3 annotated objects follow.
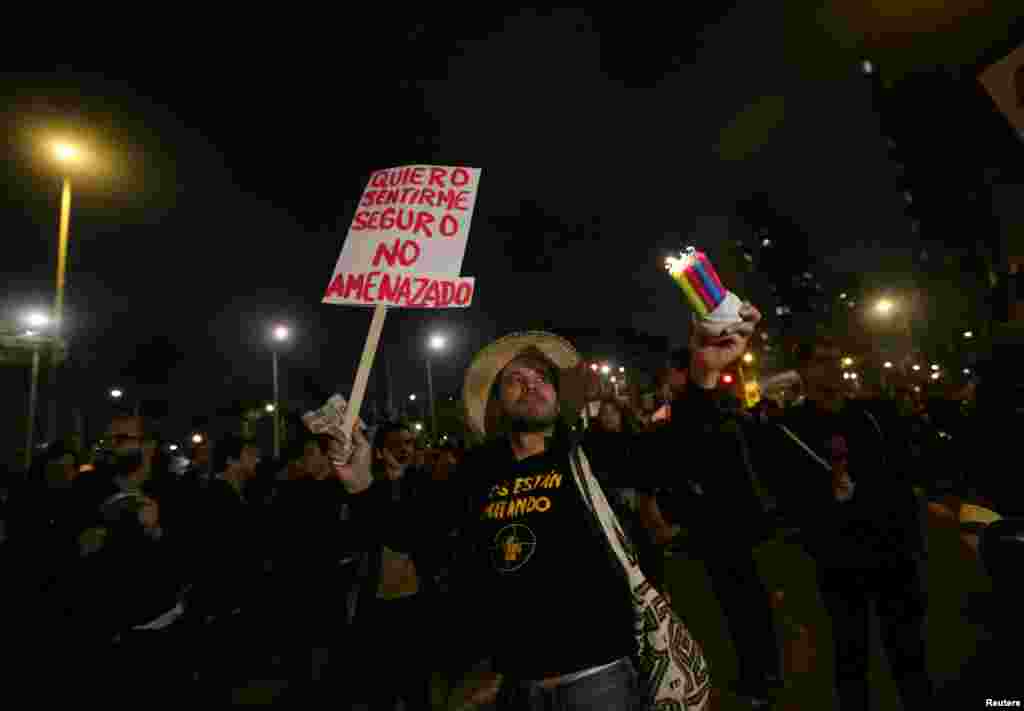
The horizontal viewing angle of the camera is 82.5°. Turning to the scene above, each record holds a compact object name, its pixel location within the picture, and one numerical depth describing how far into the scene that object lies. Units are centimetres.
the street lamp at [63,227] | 1344
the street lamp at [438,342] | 2745
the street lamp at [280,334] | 2177
